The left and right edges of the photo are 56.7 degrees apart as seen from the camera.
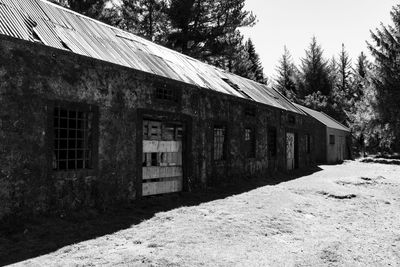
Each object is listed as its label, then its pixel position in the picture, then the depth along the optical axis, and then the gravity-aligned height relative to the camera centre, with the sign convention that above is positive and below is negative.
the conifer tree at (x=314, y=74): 50.63 +10.49
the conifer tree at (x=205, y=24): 29.81 +10.39
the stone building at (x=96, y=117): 7.61 +0.90
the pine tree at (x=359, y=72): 50.22 +11.54
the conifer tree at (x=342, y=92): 45.56 +7.82
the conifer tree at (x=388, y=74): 31.93 +6.83
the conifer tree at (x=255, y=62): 54.29 +13.59
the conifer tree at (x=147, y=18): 29.91 +10.79
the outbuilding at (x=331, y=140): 31.31 +0.91
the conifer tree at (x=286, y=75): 54.52 +11.36
